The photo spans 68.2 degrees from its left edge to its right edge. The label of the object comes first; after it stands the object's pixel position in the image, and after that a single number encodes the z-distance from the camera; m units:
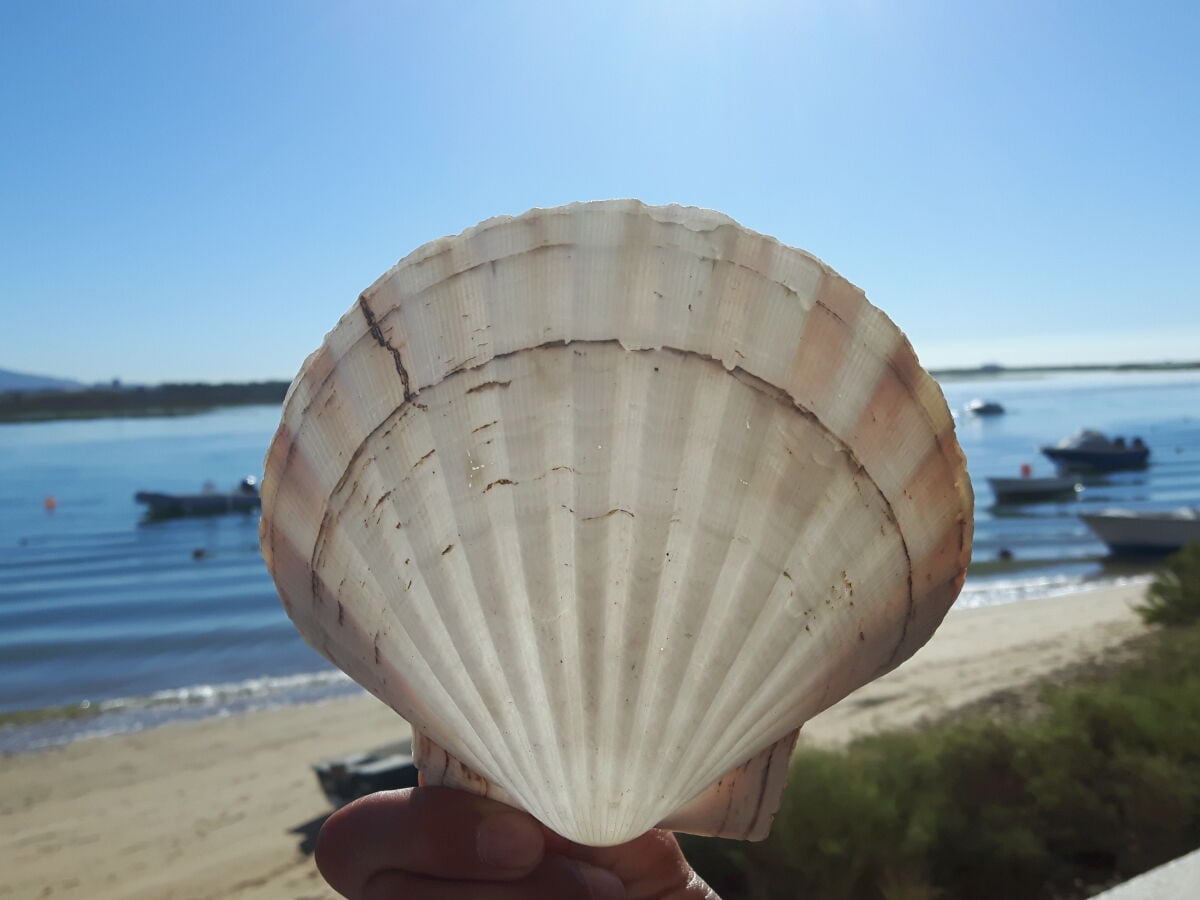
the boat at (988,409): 81.19
